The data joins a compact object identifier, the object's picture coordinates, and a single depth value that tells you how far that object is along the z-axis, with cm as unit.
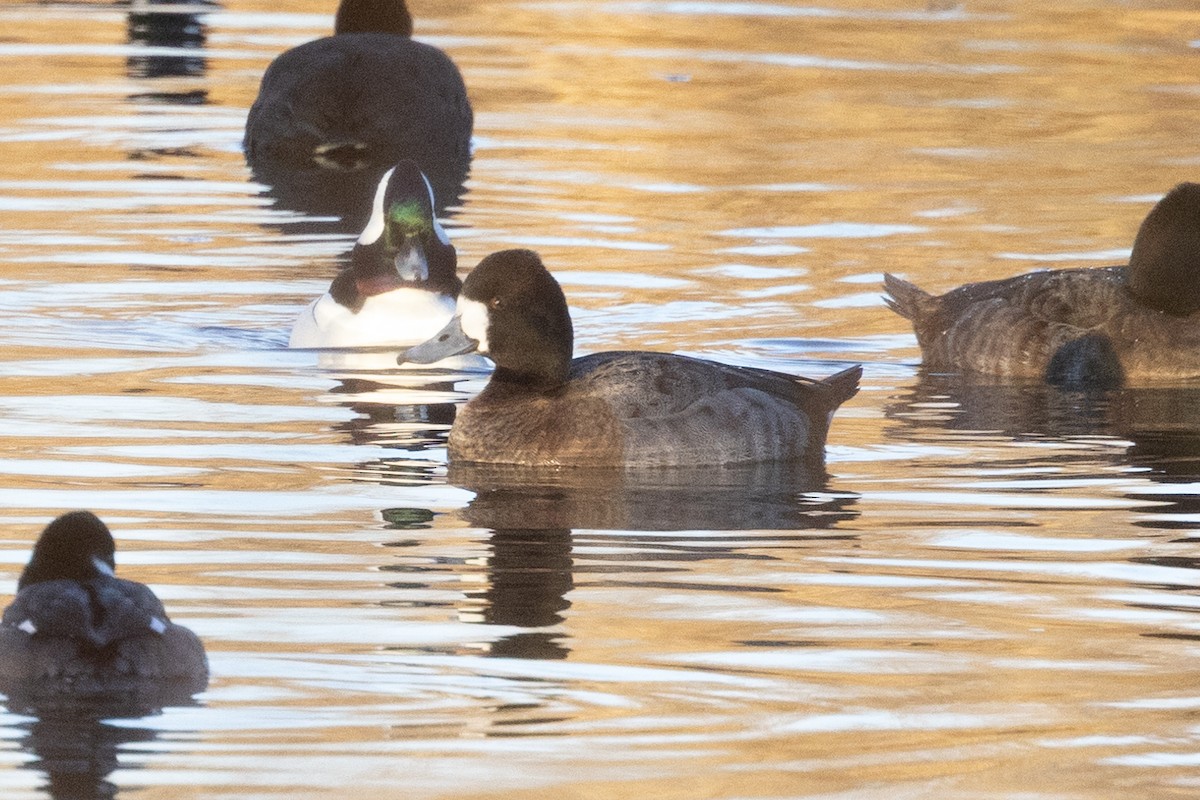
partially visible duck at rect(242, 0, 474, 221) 2009
